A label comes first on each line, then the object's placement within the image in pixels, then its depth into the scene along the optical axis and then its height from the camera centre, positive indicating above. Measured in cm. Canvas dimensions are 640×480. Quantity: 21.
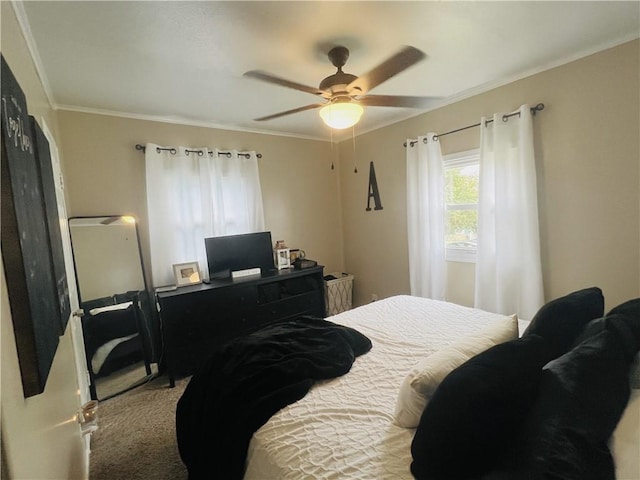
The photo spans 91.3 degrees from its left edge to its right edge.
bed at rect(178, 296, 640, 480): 100 -81
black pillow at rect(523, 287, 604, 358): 139 -55
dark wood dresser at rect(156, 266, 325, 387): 280 -79
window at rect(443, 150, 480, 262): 314 +5
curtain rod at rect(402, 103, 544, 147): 254 +78
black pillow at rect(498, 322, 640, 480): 76 -60
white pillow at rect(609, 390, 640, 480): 79 -68
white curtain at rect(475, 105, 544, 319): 259 -14
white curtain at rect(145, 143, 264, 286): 312 +35
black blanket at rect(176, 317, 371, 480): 133 -75
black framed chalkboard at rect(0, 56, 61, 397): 79 +0
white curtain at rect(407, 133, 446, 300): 329 -4
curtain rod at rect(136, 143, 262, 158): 307 +88
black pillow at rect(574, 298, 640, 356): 117 -52
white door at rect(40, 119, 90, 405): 203 -43
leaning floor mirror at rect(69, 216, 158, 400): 272 -57
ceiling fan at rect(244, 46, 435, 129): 171 +79
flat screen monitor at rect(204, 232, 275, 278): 331 -26
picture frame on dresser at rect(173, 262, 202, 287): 314 -40
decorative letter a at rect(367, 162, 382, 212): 402 +39
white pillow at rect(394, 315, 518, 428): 116 -61
